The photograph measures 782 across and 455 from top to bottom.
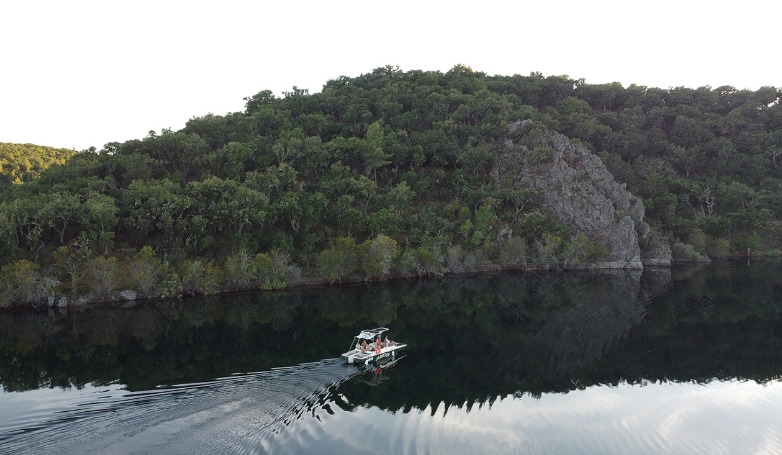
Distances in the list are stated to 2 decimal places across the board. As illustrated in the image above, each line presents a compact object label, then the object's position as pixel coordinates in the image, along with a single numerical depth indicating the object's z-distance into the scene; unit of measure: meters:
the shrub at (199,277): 60.53
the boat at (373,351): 32.62
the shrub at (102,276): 56.22
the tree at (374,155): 95.12
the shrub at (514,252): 82.12
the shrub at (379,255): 69.69
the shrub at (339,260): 67.44
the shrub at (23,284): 53.12
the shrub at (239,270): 62.91
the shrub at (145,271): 58.31
